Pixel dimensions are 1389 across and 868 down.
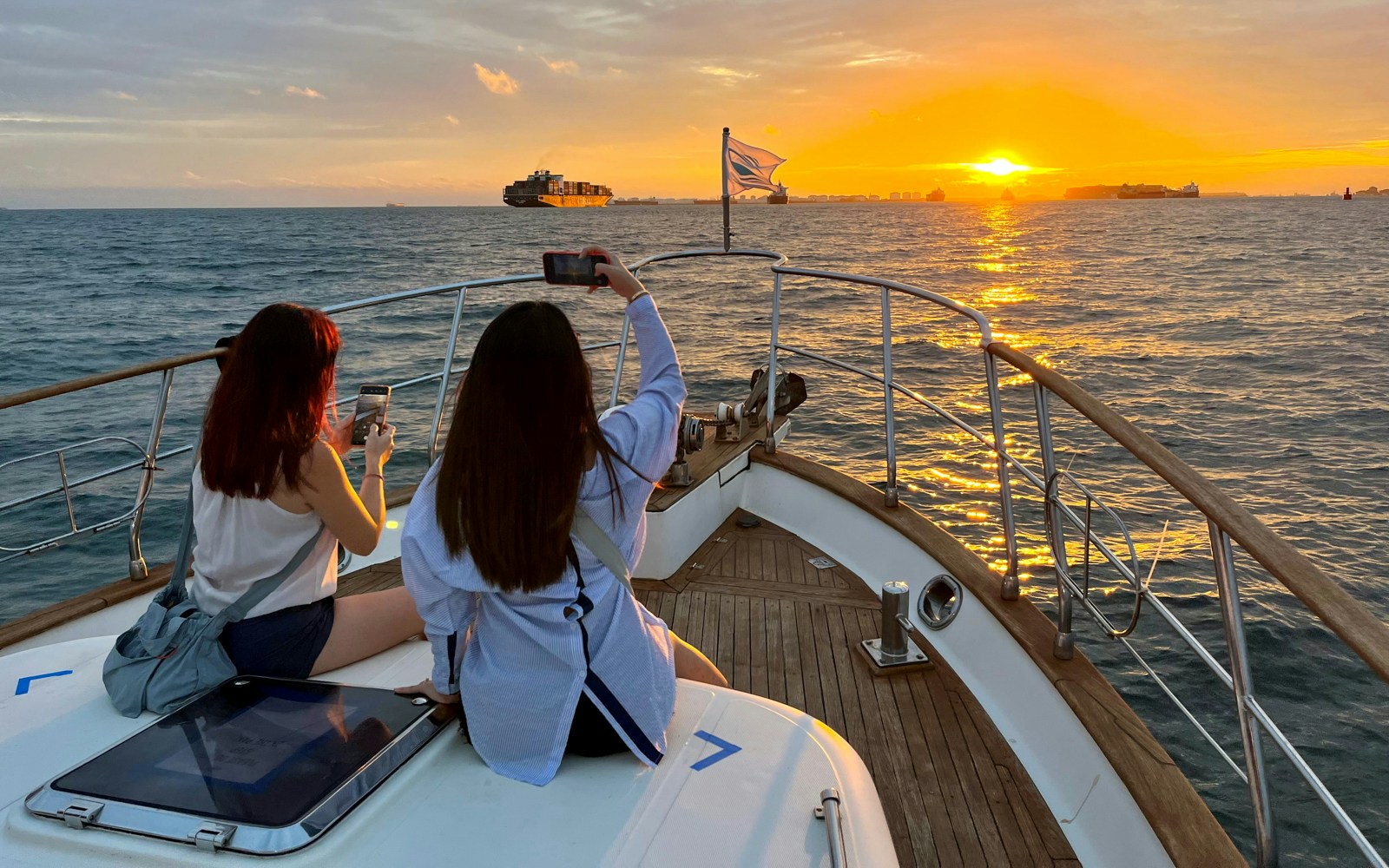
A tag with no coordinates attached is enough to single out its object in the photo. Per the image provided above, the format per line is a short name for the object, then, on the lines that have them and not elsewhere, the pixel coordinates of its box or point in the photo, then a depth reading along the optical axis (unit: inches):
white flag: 208.7
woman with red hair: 73.7
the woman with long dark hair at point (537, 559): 58.7
